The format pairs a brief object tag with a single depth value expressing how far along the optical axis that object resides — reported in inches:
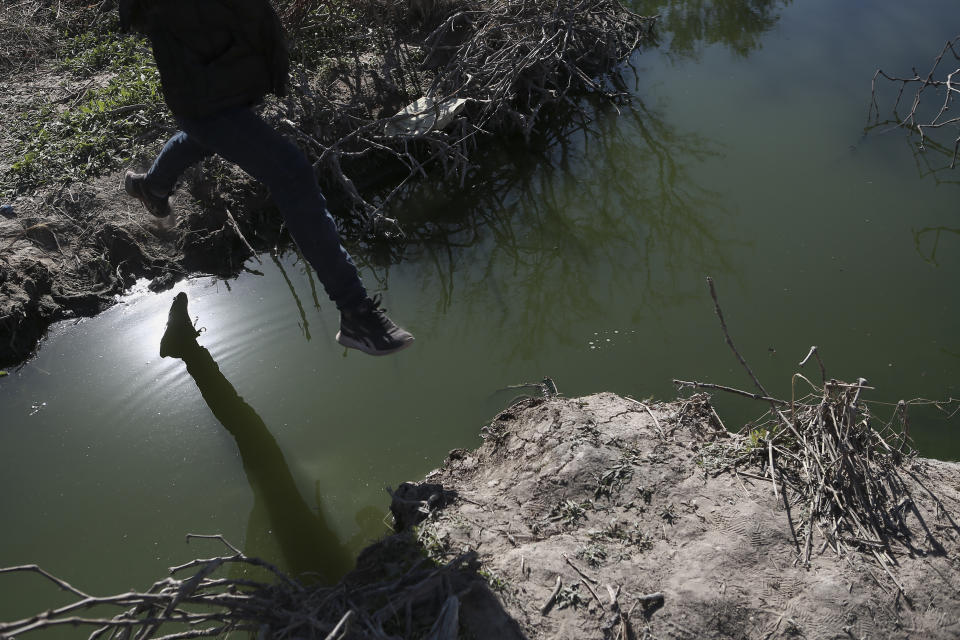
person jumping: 85.5
